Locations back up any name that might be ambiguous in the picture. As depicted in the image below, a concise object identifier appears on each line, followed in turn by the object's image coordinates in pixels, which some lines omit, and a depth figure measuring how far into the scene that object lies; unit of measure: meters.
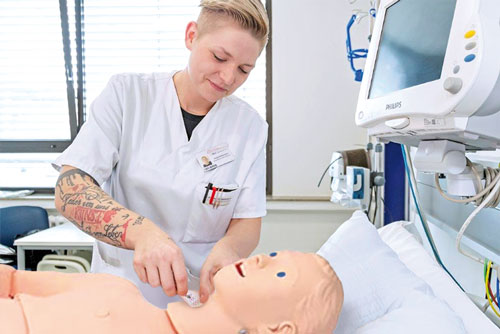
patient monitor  0.76
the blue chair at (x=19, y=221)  3.14
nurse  1.21
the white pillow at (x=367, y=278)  1.13
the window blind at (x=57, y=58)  3.33
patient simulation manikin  0.91
